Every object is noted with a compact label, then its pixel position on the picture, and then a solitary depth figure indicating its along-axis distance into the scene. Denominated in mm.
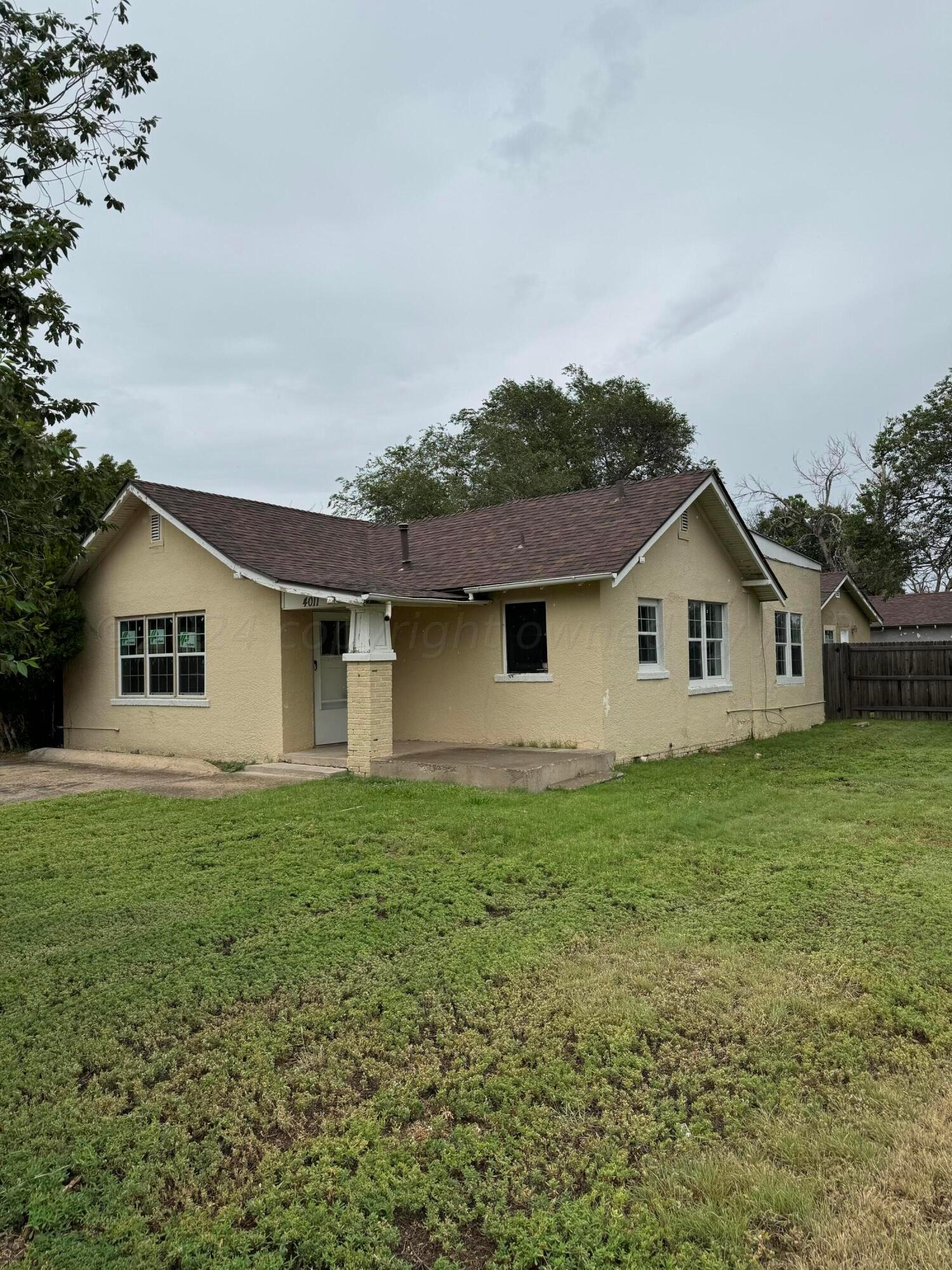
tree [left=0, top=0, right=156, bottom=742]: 4938
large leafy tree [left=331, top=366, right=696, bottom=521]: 37500
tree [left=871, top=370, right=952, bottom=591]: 29734
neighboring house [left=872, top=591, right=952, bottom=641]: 32512
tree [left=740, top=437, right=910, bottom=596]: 32156
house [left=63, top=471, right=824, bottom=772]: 12867
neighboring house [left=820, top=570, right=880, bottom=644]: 24625
